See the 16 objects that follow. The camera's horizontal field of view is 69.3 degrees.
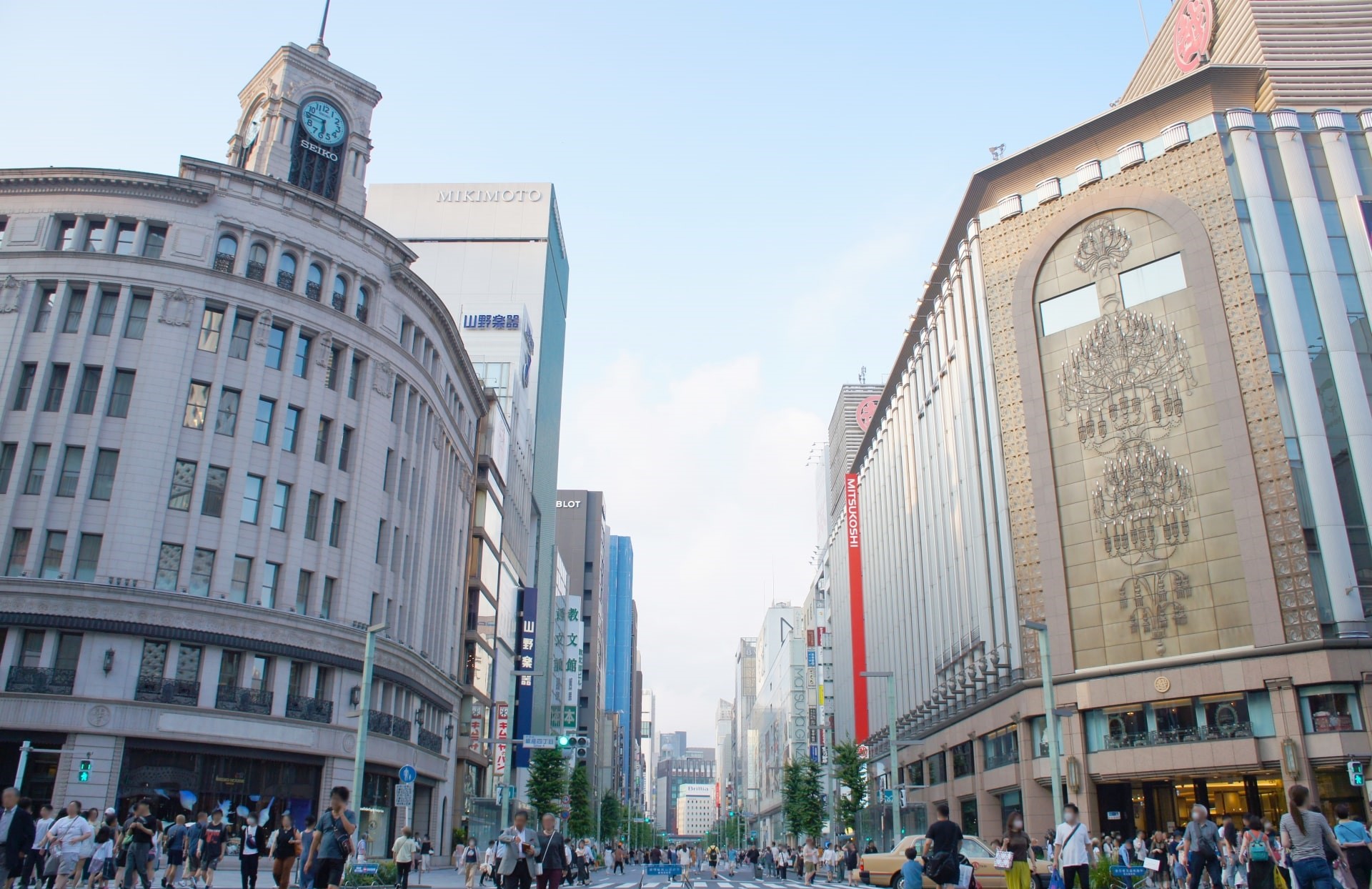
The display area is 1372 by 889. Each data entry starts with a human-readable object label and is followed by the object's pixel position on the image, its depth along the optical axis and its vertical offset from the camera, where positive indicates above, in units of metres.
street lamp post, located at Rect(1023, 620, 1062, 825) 28.58 +2.47
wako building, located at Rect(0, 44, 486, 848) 33.00 +11.65
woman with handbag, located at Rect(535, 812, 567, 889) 16.19 -0.84
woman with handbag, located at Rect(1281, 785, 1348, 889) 11.57 -0.43
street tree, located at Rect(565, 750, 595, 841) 83.50 -0.21
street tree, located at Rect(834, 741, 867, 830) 66.50 +1.42
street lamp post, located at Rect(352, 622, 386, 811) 30.84 +2.80
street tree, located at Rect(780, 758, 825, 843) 78.50 +0.20
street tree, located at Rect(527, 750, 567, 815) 61.50 +1.19
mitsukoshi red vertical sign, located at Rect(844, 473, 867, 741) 81.50 +16.13
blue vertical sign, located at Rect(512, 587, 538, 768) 75.50 +9.98
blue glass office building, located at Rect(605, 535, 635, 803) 167.25 +25.20
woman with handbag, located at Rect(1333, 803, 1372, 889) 12.58 -0.52
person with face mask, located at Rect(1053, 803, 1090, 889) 15.31 -0.70
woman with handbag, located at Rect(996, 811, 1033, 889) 15.16 -0.78
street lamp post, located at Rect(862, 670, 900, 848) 43.06 +3.30
